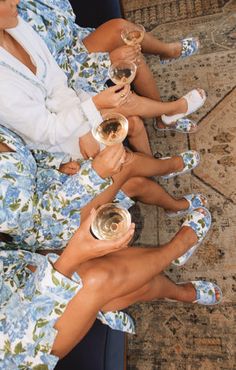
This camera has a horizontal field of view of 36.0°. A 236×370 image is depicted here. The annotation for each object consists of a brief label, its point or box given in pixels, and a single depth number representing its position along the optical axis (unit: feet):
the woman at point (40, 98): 4.12
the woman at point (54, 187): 3.75
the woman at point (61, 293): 3.35
